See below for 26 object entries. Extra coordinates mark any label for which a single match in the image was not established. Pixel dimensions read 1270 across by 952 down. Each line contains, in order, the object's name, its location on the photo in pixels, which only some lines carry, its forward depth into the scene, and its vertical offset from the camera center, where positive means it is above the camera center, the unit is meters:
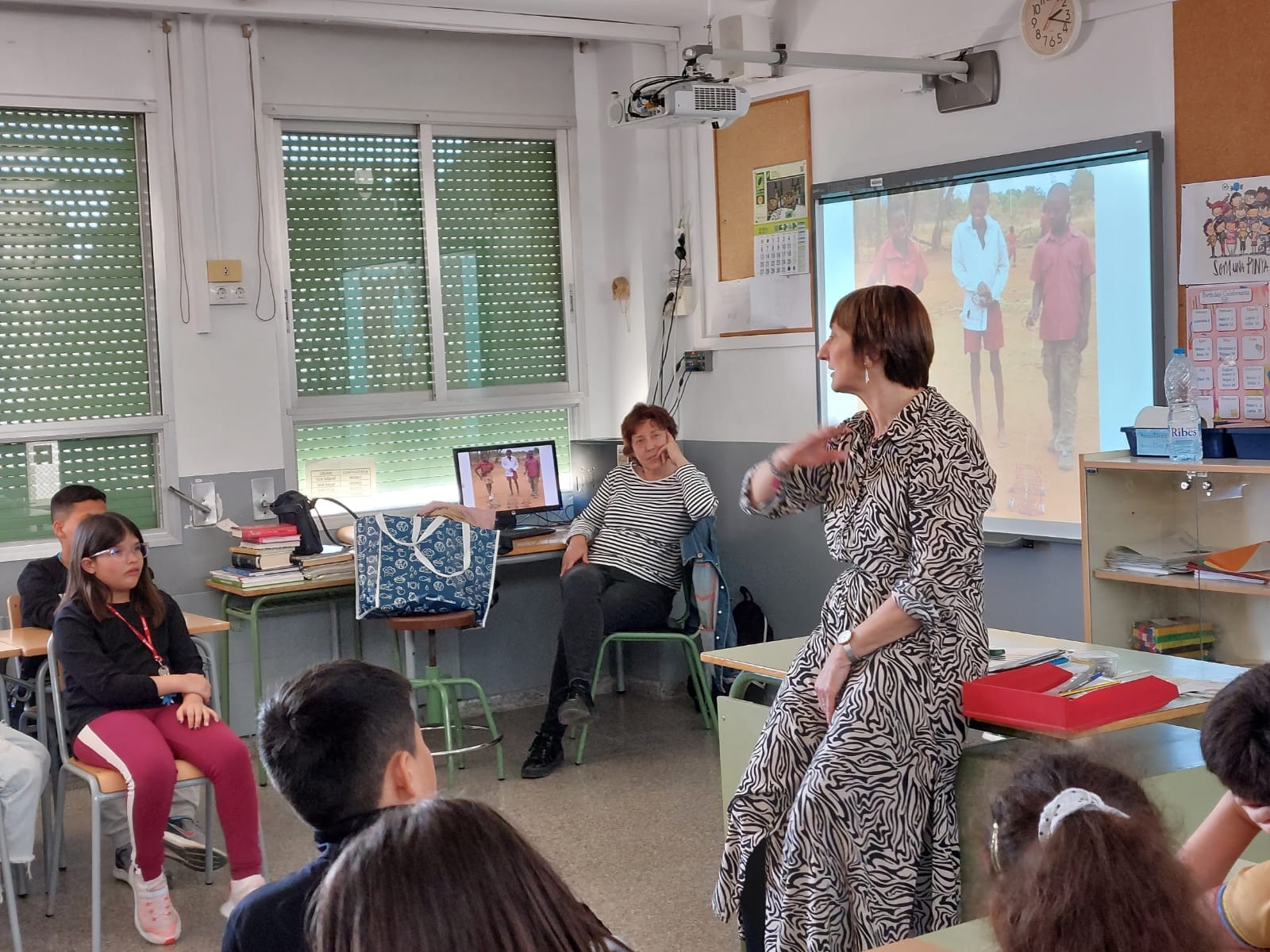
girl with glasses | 3.48 -0.80
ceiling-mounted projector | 4.20 +0.89
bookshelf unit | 3.74 -0.45
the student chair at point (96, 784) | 3.35 -0.96
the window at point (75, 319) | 4.97 +0.36
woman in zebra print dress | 2.57 -0.57
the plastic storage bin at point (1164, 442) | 3.71 -0.20
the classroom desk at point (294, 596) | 4.93 -0.73
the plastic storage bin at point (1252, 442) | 3.59 -0.19
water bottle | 3.76 -0.12
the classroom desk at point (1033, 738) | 2.25 -0.71
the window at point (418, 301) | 5.61 +0.43
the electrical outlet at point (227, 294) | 5.25 +0.44
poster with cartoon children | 3.74 +0.39
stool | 4.76 -0.99
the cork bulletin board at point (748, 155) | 5.30 +0.93
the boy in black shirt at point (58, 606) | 3.96 -0.60
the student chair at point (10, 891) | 3.29 -1.15
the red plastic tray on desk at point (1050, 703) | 2.48 -0.61
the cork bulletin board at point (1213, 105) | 3.74 +0.74
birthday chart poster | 3.77 +0.06
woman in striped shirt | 5.02 -0.60
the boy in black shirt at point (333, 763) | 1.65 -0.45
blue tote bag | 4.70 -0.57
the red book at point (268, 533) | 5.03 -0.47
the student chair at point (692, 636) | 5.05 -0.91
